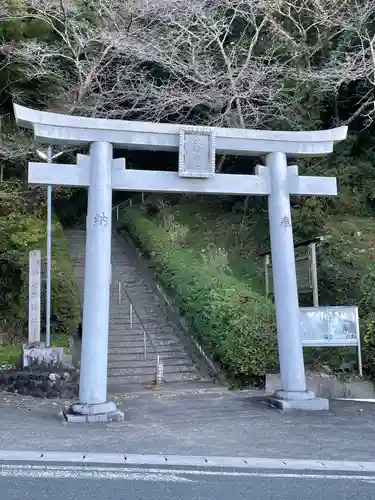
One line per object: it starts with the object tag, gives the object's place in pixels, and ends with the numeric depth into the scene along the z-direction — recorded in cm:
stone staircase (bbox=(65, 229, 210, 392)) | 1227
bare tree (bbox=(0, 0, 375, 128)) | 1656
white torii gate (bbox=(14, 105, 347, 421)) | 862
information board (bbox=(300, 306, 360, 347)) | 1017
